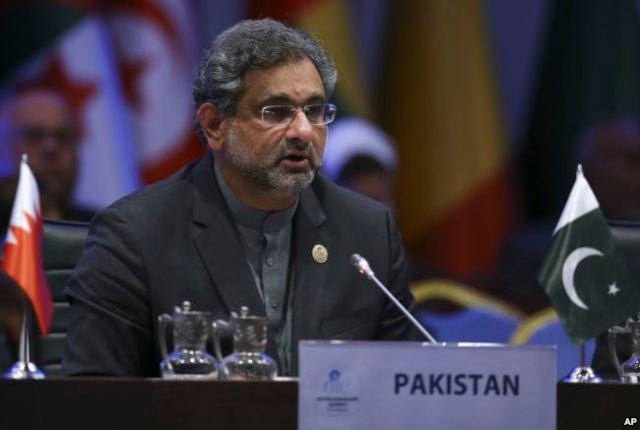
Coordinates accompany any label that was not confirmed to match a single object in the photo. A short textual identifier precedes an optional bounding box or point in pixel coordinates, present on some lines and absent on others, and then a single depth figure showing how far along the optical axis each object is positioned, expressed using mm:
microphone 6113
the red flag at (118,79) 12000
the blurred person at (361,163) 11932
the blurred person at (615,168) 12578
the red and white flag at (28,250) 6391
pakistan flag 6426
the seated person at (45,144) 11225
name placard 5008
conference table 5099
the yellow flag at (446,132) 13338
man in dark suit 6695
